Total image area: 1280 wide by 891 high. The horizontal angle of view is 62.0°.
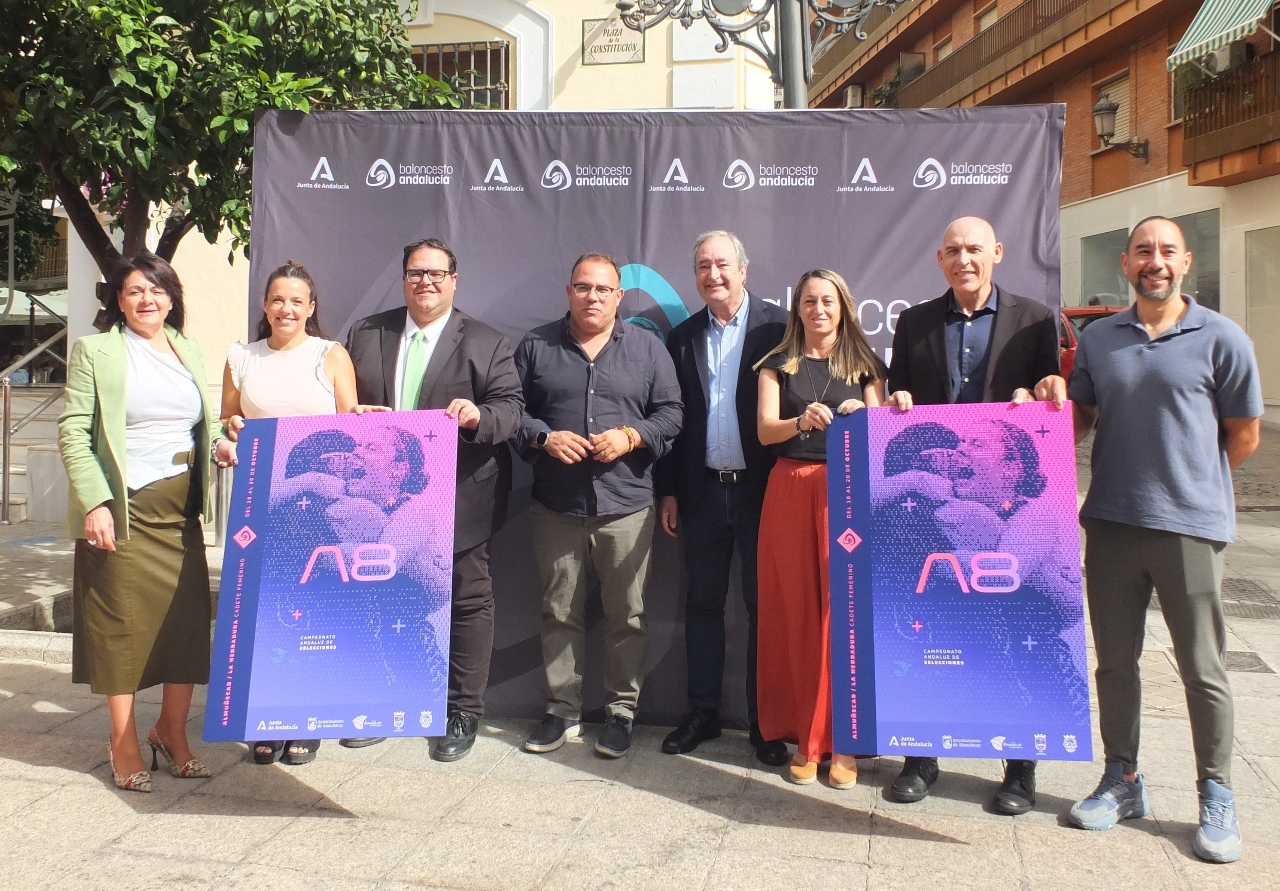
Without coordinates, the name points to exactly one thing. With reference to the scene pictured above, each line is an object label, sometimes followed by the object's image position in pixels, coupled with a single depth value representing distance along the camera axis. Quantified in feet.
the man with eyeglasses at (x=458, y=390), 13.44
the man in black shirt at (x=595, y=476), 13.42
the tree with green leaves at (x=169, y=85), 14.30
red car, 42.04
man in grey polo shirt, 10.78
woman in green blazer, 12.09
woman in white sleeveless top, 12.85
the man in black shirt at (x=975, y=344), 12.16
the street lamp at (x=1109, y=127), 62.90
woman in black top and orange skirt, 12.60
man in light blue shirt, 13.55
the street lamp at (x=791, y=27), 18.56
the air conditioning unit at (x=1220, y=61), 54.90
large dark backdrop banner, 14.56
